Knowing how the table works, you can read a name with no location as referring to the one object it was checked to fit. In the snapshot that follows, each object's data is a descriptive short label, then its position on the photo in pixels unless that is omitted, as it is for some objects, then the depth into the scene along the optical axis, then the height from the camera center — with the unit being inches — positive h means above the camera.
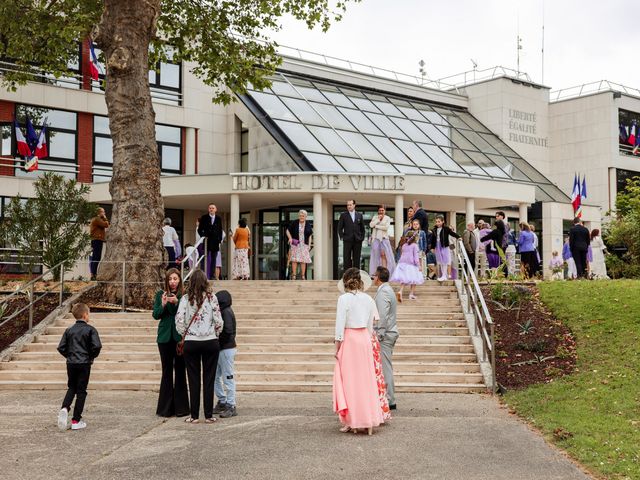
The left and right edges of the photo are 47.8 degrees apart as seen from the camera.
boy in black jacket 308.2 -38.7
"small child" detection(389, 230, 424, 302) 569.0 +0.2
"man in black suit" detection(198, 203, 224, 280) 698.2 +33.0
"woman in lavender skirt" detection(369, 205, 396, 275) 639.1 +22.5
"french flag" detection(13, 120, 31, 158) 938.1 +157.5
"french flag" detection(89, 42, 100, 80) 975.6 +272.1
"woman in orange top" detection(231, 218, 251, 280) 723.4 +11.8
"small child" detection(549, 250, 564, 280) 927.8 +2.6
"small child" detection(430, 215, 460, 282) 670.5 +18.1
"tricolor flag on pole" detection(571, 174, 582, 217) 986.8 +91.3
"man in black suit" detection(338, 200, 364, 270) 659.4 +27.8
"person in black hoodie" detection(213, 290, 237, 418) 326.6 -45.4
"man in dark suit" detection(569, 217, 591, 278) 698.9 +19.9
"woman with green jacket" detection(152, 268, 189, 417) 327.6 -40.3
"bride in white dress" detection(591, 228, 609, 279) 756.0 +7.3
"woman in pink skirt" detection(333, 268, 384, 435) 292.0 -41.4
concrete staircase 424.8 -56.4
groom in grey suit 343.9 -27.8
